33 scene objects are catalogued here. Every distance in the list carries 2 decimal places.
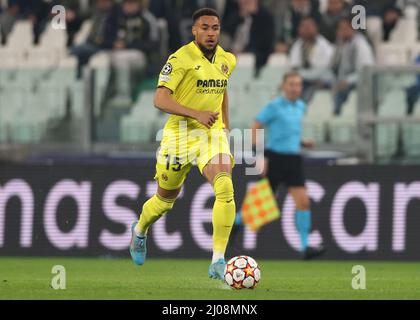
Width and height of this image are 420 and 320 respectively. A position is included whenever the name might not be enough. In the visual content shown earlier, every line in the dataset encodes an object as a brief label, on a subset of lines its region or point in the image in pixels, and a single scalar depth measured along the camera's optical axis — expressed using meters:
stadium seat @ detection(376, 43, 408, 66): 17.39
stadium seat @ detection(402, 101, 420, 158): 15.50
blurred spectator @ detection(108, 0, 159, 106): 17.73
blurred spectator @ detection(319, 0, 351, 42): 17.56
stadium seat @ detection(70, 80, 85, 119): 16.37
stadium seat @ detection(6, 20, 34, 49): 19.12
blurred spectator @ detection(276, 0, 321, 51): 17.66
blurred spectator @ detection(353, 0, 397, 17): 17.85
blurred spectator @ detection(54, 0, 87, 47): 19.11
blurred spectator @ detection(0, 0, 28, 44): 19.70
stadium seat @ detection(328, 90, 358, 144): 15.86
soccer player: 10.35
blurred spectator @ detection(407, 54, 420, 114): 15.62
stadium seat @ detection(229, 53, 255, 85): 16.50
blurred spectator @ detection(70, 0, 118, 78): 18.36
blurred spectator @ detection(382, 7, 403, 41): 17.67
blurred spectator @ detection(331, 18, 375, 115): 16.19
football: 9.94
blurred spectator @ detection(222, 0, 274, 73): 17.59
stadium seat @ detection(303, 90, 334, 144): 16.09
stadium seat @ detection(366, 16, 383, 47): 17.64
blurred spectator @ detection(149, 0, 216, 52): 17.94
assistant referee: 15.41
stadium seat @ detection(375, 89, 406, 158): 15.59
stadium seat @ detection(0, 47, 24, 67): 18.69
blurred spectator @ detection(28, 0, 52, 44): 19.23
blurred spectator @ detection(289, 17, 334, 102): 16.64
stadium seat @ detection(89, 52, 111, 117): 16.36
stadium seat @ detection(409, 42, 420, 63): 17.23
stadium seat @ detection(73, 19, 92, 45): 18.75
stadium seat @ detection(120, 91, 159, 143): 16.50
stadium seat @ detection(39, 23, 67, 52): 18.77
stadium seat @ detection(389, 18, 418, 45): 17.58
